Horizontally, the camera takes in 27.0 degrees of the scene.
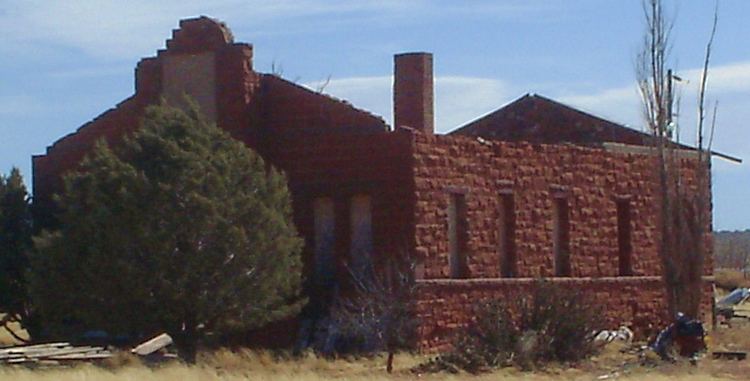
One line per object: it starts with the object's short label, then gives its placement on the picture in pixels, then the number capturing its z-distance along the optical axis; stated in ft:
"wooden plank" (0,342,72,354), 113.91
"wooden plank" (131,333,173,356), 105.09
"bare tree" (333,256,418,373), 103.55
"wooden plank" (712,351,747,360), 114.86
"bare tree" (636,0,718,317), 127.95
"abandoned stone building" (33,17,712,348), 112.98
